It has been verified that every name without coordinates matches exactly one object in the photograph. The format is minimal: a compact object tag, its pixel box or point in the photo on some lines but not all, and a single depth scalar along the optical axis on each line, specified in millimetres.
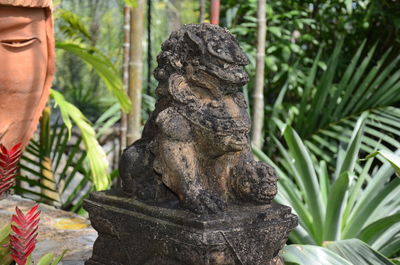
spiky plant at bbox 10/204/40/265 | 1474
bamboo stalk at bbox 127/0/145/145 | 3642
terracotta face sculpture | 2525
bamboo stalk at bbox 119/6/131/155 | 4215
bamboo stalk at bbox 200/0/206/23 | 4423
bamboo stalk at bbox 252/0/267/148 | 3721
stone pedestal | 1970
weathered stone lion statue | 2119
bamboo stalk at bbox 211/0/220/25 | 3518
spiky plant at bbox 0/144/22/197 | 1495
